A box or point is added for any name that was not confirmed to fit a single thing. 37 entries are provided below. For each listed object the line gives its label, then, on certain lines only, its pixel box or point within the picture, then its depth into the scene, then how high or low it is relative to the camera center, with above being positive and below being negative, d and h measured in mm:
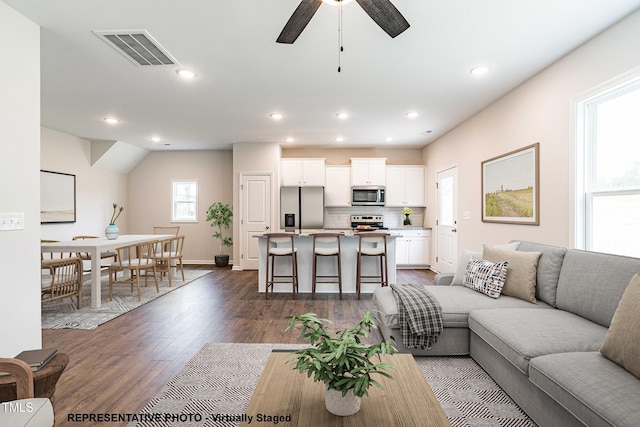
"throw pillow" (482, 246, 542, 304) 2627 -513
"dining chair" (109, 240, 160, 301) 4480 -745
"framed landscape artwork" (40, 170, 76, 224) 5516 +275
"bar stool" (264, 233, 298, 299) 4410 -532
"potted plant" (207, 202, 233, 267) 7070 -133
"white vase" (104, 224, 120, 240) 4844 -291
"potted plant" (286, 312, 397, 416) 1254 -612
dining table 4012 -471
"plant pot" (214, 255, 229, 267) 7145 -1042
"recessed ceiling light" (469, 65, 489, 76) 3201 +1450
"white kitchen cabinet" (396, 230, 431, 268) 6797 -732
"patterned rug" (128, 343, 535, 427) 1873 -1193
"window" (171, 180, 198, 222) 7652 +283
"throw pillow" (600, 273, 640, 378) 1457 -572
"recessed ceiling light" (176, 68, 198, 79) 3281 +1452
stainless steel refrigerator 6715 +148
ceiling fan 1654 +1074
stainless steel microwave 6816 +385
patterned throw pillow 2764 -562
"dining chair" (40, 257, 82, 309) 3576 -778
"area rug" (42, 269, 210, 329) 3531 -1198
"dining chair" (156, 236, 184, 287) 5301 -737
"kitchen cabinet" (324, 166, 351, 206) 6984 +609
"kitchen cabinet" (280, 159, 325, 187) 6887 +880
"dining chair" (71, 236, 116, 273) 5023 -662
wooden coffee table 1269 -818
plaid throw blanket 2512 -838
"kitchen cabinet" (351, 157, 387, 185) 6891 +903
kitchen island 4691 -747
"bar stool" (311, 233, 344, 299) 4406 -519
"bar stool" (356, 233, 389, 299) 4398 -528
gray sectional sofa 1396 -735
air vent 2598 +1442
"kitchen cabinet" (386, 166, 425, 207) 7027 +584
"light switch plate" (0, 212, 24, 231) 2176 -57
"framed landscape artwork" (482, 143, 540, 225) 3397 +307
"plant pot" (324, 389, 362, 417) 1300 -768
